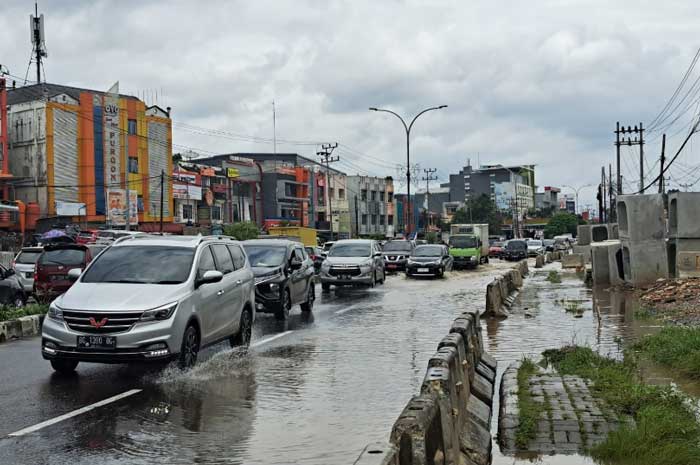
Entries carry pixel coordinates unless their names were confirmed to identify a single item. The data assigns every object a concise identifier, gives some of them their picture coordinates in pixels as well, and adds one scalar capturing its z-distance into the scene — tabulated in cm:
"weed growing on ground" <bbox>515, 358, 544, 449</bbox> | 729
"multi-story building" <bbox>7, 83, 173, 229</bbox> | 5734
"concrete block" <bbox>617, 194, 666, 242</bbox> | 2506
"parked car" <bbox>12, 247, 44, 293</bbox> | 2404
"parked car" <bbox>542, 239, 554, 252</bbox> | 7812
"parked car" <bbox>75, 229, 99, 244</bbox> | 3902
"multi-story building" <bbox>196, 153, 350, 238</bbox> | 8525
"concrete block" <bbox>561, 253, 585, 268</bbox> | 4509
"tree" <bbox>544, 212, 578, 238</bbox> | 13580
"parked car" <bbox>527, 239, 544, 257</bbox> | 6859
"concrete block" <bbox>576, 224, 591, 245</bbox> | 5228
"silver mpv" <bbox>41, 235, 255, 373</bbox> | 926
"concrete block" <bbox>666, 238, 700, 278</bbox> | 2309
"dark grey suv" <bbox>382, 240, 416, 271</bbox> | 4159
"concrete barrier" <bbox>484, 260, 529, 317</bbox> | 1850
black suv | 1741
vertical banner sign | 6088
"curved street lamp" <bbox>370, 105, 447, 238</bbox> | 5024
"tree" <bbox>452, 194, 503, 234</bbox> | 11831
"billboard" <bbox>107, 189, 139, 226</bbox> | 5903
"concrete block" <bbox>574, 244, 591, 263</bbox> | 4599
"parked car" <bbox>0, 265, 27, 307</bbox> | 1870
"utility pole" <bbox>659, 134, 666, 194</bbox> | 4848
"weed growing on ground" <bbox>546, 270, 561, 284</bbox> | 3341
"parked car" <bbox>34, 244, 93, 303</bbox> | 2017
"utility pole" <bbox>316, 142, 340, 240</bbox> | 8888
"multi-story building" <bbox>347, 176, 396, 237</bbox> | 10744
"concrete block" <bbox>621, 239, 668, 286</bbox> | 2522
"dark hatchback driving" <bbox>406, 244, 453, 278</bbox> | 3606
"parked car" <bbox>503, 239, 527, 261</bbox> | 6130
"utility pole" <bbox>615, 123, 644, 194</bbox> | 6925
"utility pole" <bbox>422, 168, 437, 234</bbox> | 10936
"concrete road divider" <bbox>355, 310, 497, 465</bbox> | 484
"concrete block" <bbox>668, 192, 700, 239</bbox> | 2373
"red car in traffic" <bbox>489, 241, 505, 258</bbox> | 6694
